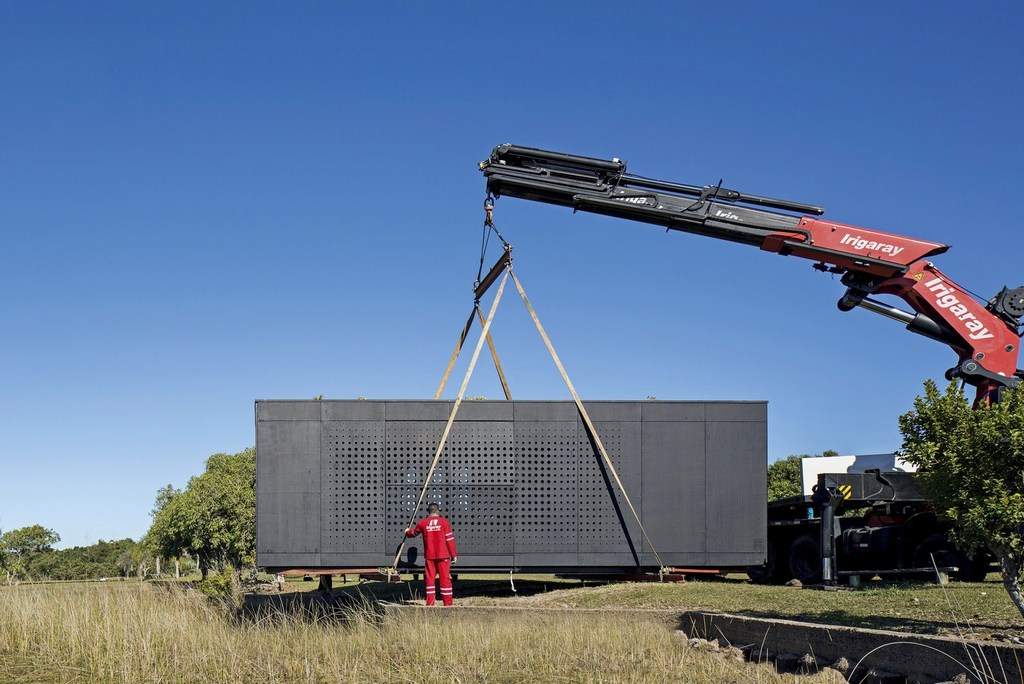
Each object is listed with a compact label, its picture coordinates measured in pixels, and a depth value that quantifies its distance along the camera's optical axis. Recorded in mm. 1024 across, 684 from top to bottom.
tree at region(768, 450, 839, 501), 39250
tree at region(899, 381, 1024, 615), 8102
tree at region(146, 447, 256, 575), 29828
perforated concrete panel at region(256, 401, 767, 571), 11508
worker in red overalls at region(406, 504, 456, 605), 11078
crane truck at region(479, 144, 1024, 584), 11586
